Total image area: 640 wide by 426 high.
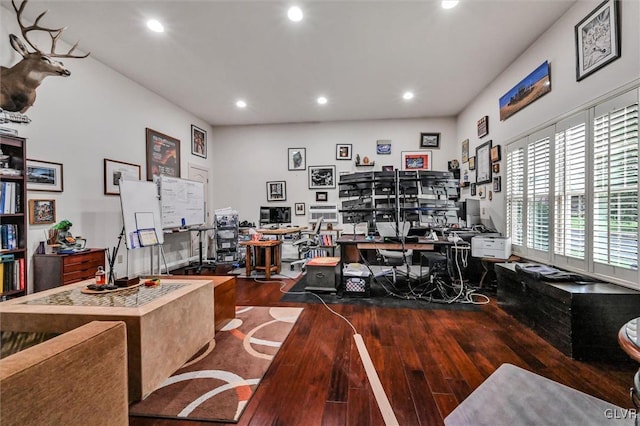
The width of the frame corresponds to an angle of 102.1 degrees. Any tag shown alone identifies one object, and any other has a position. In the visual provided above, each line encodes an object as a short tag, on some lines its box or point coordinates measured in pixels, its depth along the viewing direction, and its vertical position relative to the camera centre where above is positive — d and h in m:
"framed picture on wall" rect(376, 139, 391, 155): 5.98 +1.48
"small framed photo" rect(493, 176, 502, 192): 3.91 +0.40
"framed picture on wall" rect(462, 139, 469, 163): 5.19 +1.21
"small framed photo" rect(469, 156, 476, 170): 4.82 +0.89
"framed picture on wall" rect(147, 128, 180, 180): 4.51 +1.05
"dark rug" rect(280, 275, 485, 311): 3.11 -1.15
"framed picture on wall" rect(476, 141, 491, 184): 4.27 +0.80
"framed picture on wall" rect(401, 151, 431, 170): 5.91 +1.15
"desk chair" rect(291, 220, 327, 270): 5.21 -0.74
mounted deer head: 2.46 +1.33
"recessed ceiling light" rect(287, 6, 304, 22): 2.64 +2.06
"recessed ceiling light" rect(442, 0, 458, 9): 2.55 +2.06
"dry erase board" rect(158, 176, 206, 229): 4.16 +0.15
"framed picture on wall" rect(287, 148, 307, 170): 6.23 +1.27
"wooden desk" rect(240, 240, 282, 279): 4.45 -0.81
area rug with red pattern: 1.50 -1.15
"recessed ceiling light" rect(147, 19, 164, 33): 2.82 +2.07
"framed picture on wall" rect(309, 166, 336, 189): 6.16 +0.80
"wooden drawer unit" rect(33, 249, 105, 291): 2.71 -0.62
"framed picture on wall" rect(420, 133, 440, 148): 5.84 +1.58
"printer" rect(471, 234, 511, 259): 3.33 -0.48
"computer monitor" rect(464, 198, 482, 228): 4.44 -0.04
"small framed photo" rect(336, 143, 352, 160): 6.09 +1.40
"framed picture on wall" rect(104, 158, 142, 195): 3.74 +0.58
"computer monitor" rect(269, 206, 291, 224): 6.04 -0.09
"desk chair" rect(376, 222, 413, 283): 3.34 -0.63
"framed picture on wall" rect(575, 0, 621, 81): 2.13 +1.52
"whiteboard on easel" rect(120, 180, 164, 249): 3.33 +0.02
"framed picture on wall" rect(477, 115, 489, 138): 4.37 +1.45
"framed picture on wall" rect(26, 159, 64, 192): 2.83 +0.41
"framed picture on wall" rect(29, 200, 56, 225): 2.81 +0.00
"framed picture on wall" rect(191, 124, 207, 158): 5.67 +1.58
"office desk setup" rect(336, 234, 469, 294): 3.31 -0.44
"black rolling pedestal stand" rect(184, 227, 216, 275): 4.84 -1.09
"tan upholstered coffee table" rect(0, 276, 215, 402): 1.45 -0.63
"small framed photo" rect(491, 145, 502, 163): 3.98 +0.88
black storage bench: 1.96 -0.83
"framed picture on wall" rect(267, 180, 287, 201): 6.30 +0.50
